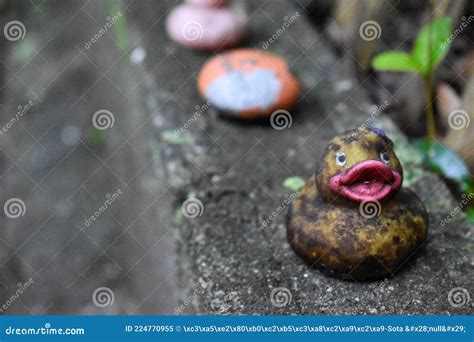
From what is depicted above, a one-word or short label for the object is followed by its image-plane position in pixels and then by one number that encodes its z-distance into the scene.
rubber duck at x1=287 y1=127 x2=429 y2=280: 0.64
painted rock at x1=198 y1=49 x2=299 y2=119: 0.81
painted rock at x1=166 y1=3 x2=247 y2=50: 0.89
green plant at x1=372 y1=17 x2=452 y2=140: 0.78
